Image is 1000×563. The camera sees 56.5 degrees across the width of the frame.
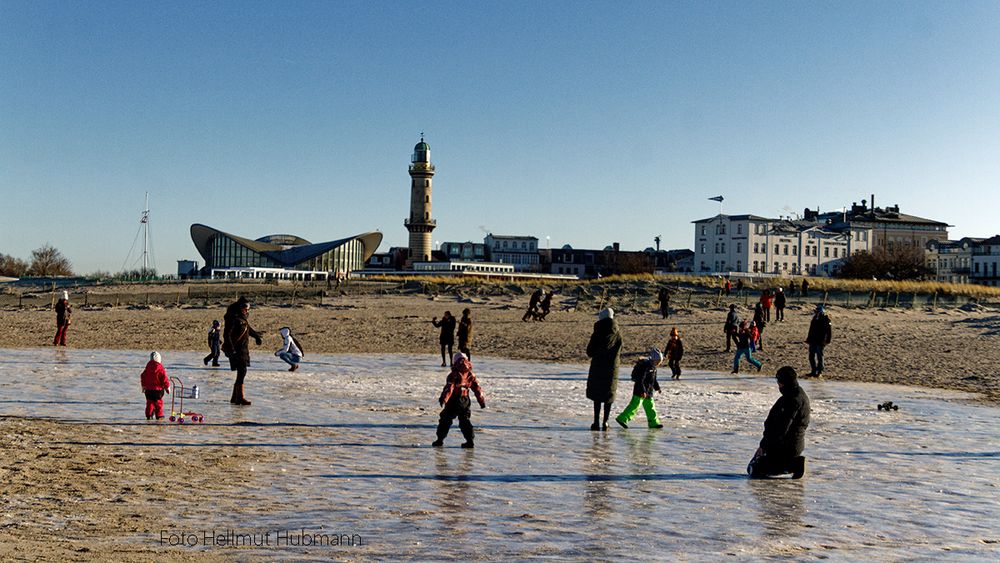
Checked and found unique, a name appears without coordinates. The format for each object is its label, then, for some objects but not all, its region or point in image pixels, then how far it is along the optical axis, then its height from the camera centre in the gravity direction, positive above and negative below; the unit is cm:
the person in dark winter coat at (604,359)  1316 -96
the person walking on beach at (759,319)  2881 -79
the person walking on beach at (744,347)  2395 -137
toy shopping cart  1366 -195
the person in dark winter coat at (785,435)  1027 -156
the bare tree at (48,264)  12700 +274
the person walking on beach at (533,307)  3934 -70
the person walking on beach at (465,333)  2314 -108
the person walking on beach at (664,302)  3938 -40
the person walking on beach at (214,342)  2342 -141
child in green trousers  1366 -143
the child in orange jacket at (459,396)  1174 -135
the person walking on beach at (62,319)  2995 -113
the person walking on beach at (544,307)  3943 -68
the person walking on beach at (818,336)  2294 -101
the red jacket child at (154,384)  1358 -145
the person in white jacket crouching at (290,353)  2227 -158
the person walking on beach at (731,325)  2730 -95
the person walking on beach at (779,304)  3884 -41
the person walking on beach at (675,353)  2209 -143
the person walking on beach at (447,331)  2430 -109
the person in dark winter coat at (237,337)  1544 -84
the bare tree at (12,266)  13400 +246
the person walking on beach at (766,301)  3641 -29
